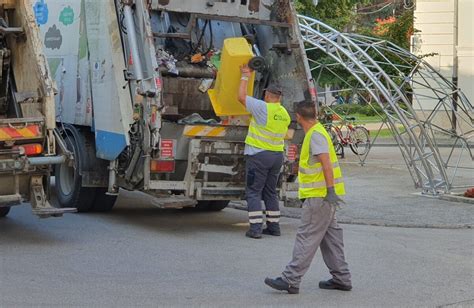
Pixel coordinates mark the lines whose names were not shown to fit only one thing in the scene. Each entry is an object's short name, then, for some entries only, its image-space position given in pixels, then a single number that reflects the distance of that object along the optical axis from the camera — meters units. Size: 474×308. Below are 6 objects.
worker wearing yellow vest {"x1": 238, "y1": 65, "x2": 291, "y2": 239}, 14.41
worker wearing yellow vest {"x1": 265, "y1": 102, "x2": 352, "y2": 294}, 10.36
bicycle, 29.99
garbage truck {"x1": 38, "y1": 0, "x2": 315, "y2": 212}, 14.60
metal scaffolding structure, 19.83
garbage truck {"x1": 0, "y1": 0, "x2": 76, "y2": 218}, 13.17
